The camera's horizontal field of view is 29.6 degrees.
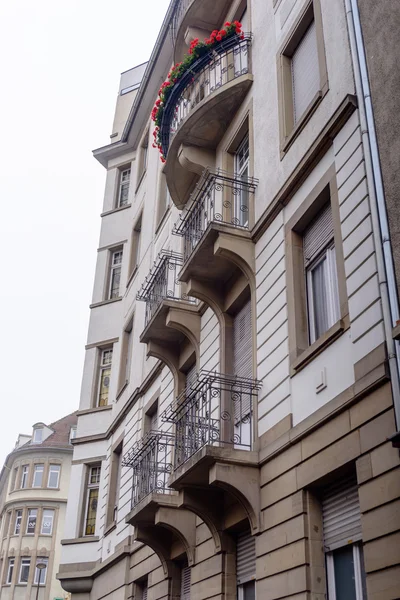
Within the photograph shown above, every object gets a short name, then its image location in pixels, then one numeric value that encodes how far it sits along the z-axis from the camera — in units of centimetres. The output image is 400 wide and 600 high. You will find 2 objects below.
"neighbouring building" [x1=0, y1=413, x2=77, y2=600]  6006
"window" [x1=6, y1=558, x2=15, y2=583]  6056
